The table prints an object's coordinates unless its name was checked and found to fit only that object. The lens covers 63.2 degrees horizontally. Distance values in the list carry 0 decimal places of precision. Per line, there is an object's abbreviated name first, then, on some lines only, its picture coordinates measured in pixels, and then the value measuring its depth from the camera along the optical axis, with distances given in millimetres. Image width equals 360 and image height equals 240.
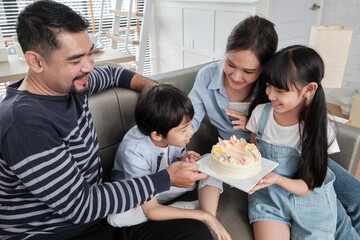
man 826
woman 1222
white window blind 3236
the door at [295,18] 3207
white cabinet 3234
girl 1139
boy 1090
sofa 1288
